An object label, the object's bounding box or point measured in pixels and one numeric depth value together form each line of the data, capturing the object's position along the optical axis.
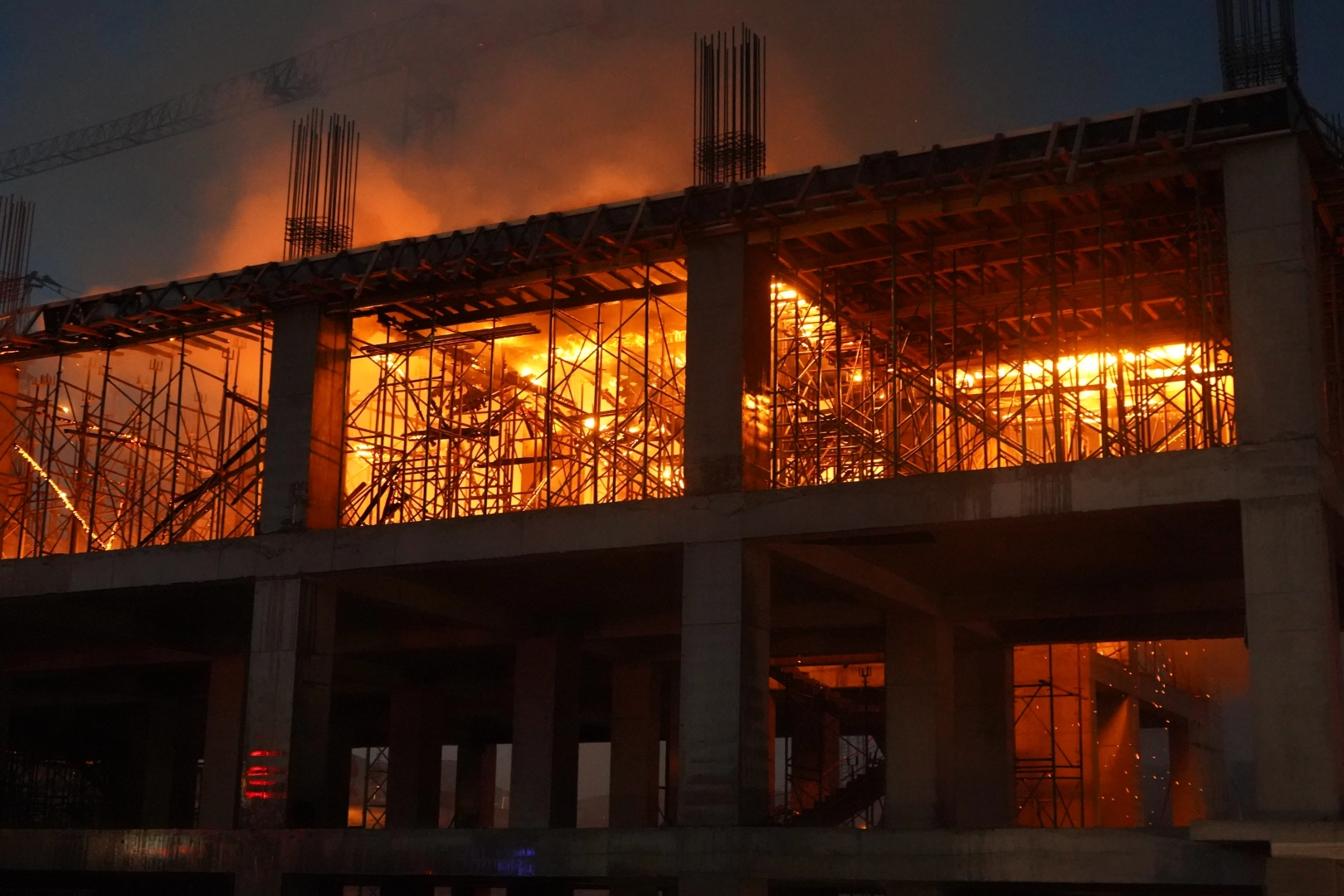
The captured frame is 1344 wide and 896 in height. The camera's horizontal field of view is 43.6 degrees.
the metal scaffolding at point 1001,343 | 26.38
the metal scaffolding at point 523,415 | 31.83
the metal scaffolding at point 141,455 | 33.66
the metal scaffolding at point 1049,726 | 38.31
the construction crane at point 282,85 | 103.50
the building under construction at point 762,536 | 23.42
